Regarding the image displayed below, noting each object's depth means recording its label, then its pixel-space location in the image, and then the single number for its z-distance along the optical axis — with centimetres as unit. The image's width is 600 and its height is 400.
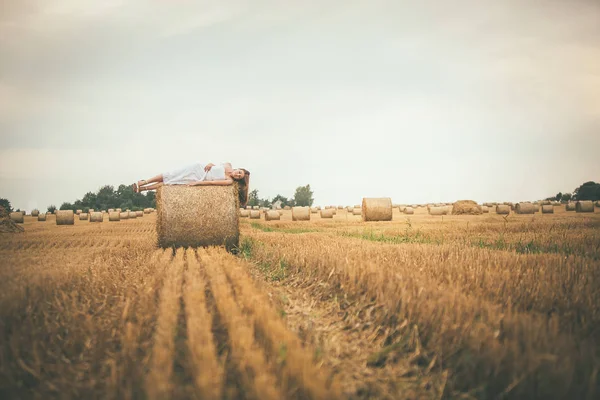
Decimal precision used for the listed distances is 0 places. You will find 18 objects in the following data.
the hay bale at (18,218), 2481
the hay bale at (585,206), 2598
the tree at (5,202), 4922
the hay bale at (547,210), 2485
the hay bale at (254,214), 3078
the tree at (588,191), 5769
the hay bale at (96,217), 2672
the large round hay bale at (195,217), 805
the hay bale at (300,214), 2447
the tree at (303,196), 9643
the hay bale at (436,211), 2845
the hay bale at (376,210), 2081
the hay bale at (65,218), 2333
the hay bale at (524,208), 2516
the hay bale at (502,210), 2688
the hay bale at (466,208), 2811
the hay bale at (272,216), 2656
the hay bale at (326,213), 2805
